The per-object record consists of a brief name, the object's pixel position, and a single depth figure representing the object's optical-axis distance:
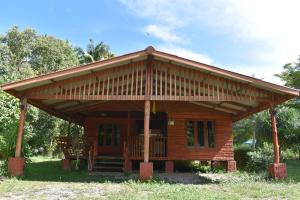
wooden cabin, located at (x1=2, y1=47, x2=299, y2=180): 7.53
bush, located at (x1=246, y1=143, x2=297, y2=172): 9.85
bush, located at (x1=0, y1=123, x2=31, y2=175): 8.63
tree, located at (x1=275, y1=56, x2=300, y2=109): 18.11
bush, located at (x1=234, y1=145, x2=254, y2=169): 11.84
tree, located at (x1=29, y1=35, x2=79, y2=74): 22.30
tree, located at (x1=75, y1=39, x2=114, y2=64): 26.01
